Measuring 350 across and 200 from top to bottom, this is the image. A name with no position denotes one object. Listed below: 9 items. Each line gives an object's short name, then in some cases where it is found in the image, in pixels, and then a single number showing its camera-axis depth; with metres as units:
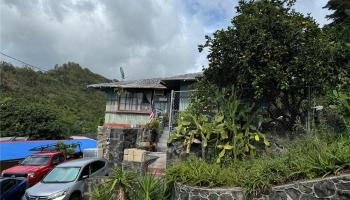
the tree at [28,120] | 29.19
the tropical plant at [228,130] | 10.06
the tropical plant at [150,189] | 9.77
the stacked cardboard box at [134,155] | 13.12
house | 23.12
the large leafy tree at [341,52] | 9.67
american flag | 19.20
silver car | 12.56
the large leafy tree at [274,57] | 9.34
